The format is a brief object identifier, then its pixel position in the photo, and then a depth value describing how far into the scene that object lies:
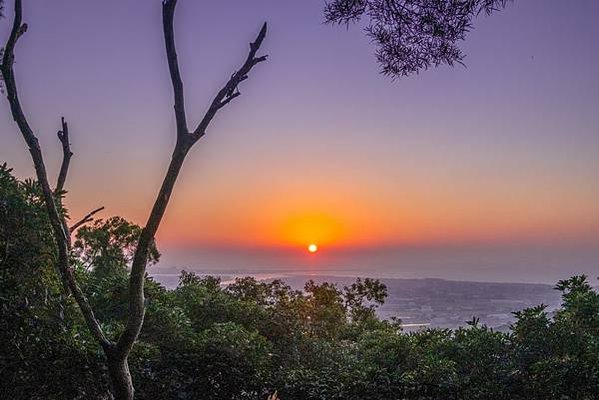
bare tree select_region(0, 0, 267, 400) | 3.85
